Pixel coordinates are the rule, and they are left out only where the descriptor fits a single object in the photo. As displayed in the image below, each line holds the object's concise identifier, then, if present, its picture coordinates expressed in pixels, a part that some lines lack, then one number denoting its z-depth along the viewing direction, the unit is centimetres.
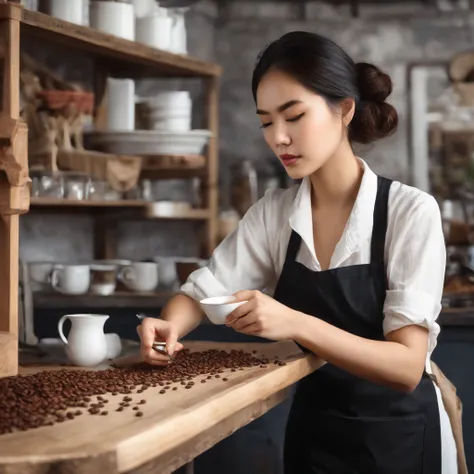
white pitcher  210
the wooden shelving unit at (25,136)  199
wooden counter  123
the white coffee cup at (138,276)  370
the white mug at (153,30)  363
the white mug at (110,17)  343
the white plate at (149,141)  363
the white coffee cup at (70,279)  347
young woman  195
